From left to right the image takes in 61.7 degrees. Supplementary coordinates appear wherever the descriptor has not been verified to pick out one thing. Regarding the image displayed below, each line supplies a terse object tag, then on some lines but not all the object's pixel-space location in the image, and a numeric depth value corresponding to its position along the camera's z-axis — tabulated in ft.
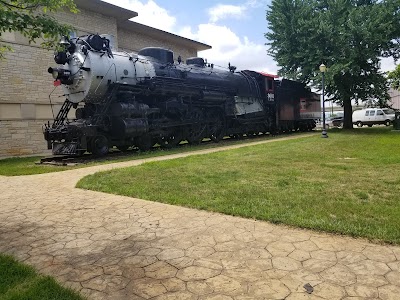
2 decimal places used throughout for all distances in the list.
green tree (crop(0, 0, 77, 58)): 12.91
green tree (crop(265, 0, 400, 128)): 70.23
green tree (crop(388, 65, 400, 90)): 113.87
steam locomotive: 39.09
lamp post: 62.25
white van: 121.39
